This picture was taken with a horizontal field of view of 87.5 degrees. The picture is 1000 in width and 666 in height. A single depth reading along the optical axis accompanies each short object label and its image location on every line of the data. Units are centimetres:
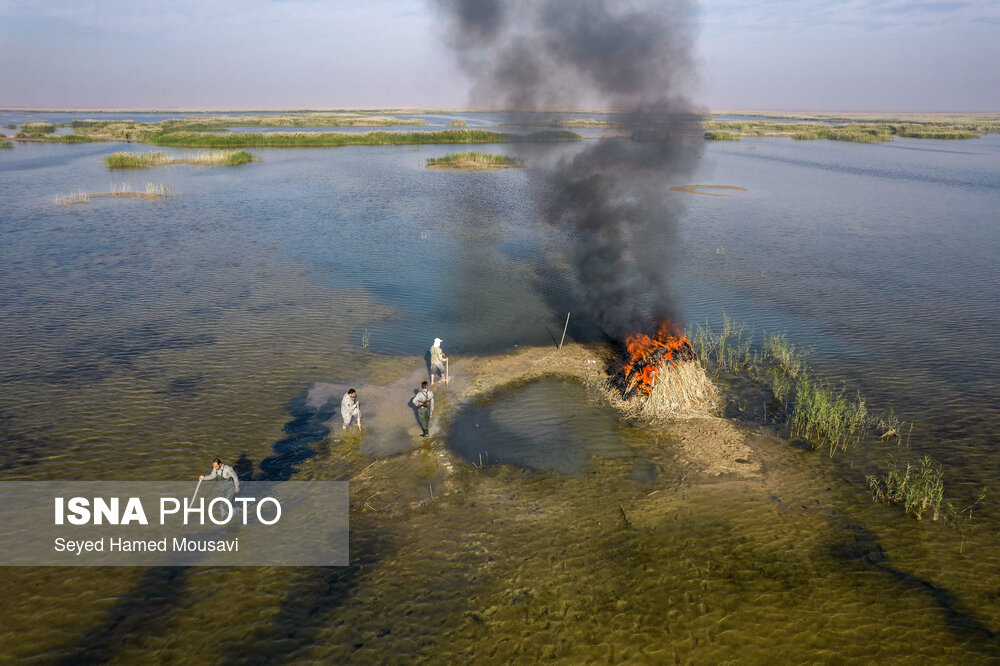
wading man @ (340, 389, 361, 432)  1404
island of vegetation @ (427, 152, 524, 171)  6407
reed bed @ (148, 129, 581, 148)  7638
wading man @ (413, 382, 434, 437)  1396
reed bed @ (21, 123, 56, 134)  9594
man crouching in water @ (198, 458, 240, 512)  1100
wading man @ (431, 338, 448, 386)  1662
